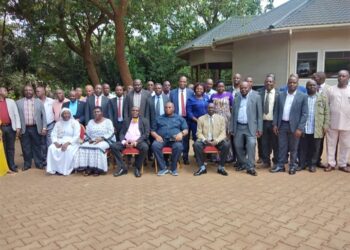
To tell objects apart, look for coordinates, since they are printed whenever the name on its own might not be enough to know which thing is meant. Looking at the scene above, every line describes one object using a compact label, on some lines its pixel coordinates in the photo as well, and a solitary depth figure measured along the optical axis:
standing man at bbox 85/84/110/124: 8.04
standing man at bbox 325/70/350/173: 6.82
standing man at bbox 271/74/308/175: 6.67
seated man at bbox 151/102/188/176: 7.07
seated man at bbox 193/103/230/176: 6.98
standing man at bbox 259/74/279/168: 7.13
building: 11.73
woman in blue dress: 7.75
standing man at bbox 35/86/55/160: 7.98
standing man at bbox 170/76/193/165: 7.97
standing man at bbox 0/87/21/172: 7.41
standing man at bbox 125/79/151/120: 7.70
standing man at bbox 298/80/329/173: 6.79
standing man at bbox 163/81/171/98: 8.54
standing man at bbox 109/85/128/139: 7.90
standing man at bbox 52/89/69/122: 8.04
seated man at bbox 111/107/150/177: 7.07
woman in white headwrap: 7.21
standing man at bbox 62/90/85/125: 8.12
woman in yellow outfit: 7.32
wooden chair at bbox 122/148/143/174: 7.09
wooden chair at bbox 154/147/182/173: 7.19
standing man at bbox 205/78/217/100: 8.20
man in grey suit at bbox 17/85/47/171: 7.68
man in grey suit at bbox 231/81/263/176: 6.90
